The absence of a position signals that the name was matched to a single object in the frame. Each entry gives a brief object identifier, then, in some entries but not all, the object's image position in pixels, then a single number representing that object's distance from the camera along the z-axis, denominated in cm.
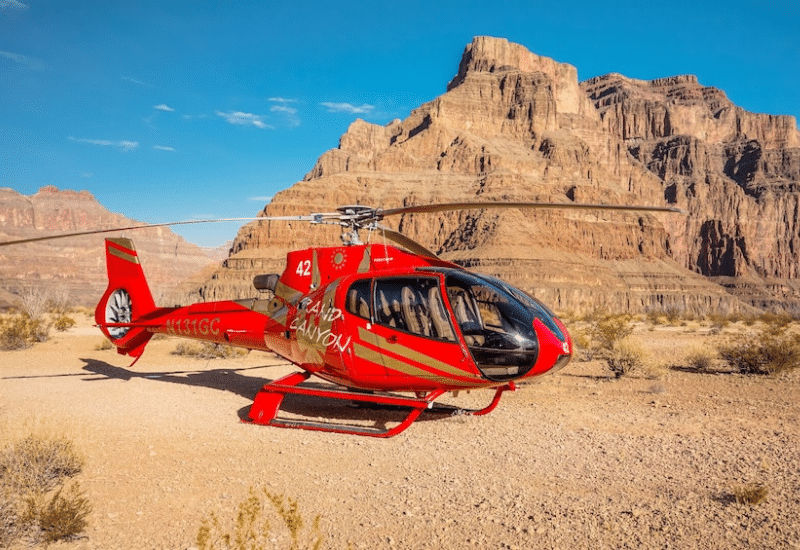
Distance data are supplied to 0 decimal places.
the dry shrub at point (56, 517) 408
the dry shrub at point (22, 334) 1823
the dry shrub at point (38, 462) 494
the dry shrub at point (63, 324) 2836
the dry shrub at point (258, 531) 402
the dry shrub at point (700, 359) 1461
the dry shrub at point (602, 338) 1631
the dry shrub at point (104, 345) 1911
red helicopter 671
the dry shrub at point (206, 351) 1738
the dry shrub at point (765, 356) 1308
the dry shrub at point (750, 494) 467
